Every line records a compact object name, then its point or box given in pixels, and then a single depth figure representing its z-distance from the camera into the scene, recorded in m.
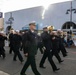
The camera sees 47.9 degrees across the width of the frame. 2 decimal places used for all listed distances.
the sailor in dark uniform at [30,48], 2.75
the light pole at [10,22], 15.13
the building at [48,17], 11.57
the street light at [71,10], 11.05
